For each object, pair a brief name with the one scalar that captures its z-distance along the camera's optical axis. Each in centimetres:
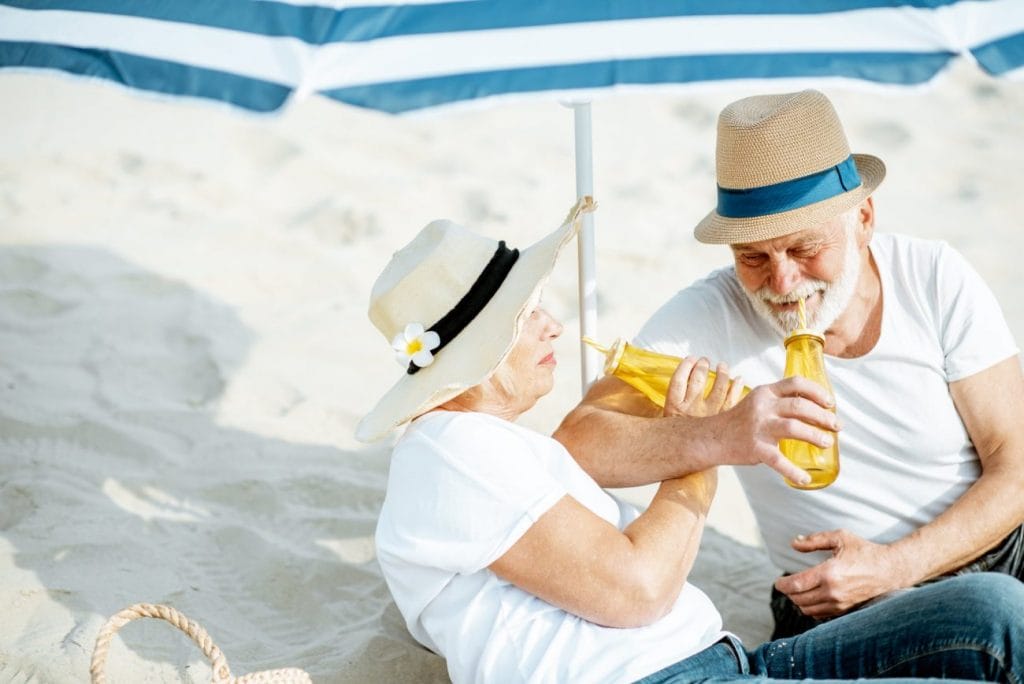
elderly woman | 233
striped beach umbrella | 240
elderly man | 293
